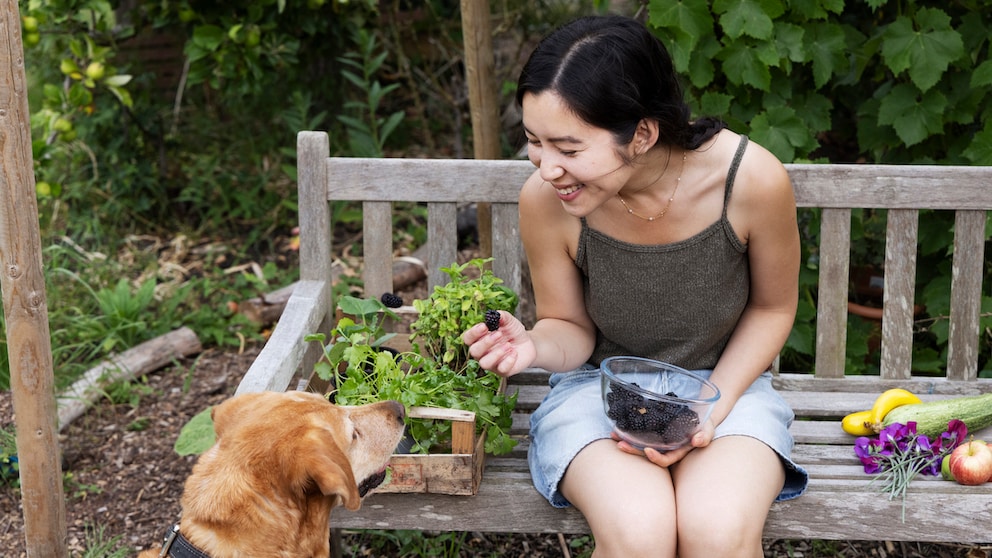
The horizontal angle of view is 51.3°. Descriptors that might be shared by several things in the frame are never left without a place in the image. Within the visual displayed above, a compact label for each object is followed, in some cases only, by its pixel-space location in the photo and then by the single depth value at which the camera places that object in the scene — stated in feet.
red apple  9.43
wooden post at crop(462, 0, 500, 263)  12.80
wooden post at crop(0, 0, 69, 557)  9.84
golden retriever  8.20
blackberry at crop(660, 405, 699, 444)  8.76
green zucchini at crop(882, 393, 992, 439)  10.25
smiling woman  8.72
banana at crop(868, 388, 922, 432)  10.72
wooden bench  10.80
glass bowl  8.74
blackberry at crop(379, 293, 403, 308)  10.71
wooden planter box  9.26
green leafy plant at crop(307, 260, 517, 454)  9.86
